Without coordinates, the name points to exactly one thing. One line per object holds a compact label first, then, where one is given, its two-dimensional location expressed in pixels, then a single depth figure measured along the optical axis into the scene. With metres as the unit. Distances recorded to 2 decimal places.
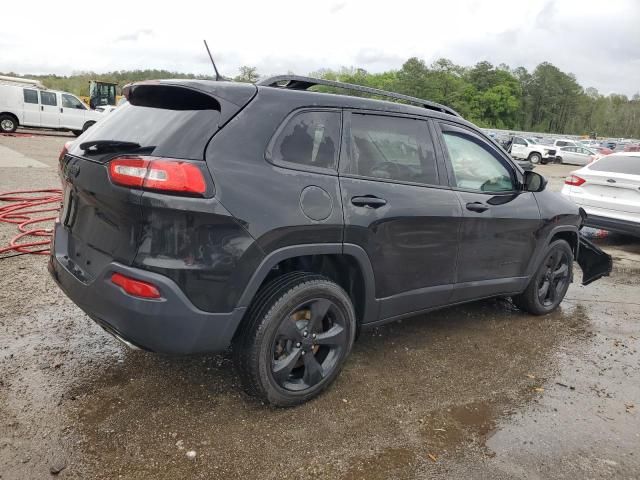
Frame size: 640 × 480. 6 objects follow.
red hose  5.31
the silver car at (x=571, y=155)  33.88
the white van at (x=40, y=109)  19.98
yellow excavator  32.56
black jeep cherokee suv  2.40
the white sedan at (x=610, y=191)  7.28
